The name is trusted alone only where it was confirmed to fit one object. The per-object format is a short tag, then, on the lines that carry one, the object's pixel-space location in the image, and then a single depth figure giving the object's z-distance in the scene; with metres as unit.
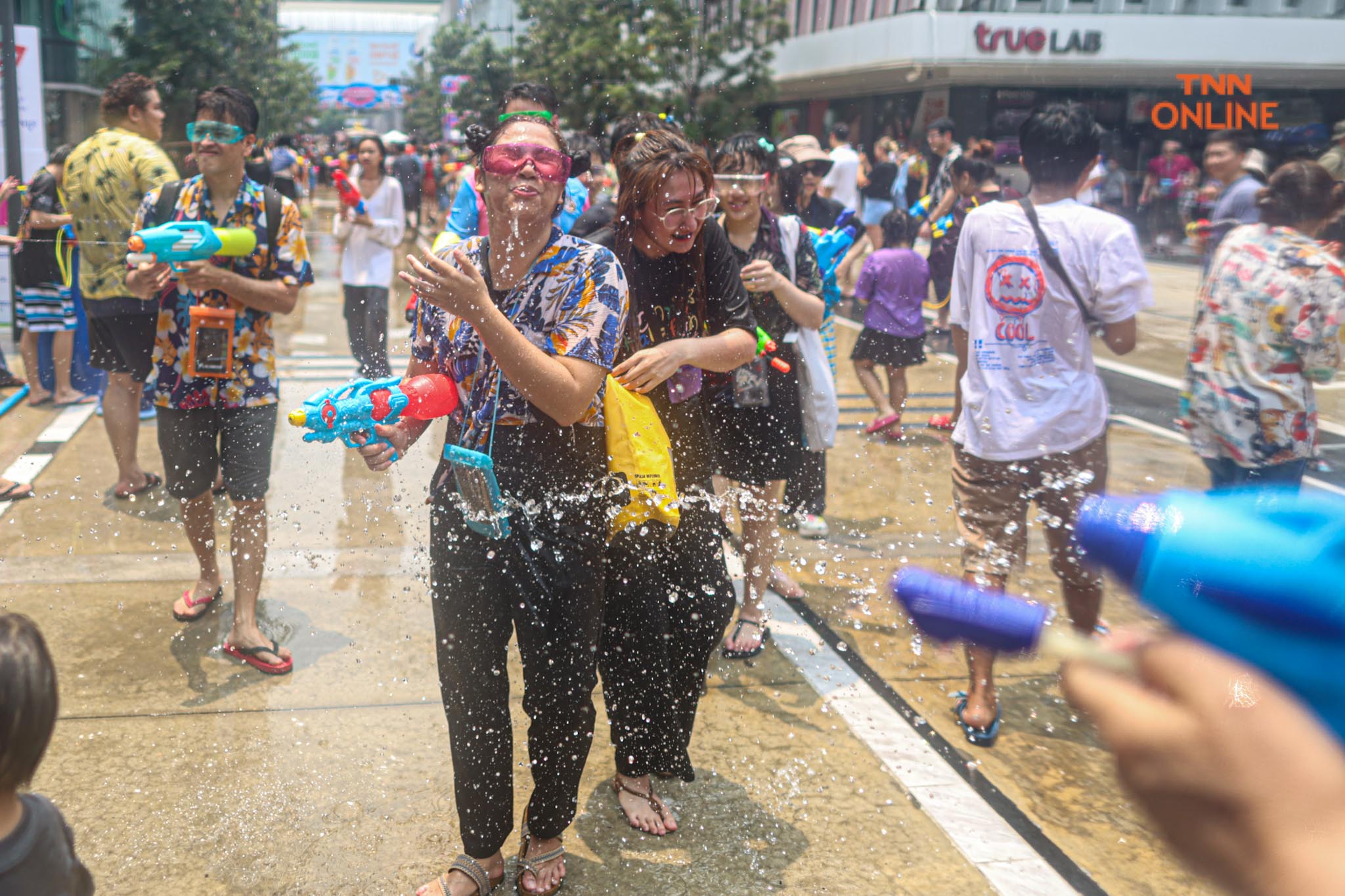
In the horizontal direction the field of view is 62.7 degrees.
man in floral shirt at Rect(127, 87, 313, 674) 4.00
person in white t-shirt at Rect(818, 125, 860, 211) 13.26
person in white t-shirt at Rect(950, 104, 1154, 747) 3.59
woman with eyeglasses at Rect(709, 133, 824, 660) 4.08
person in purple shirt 7.52
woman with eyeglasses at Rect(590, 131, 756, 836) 3.15
